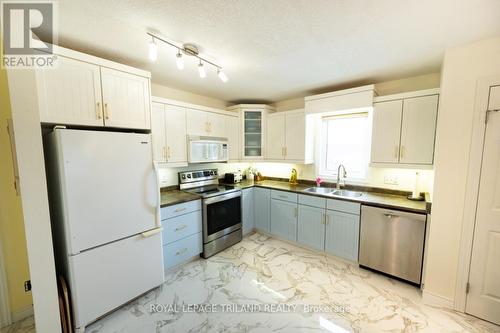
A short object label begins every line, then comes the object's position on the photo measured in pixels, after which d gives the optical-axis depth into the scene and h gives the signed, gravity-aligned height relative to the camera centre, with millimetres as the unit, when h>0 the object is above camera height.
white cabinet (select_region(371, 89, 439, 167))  2221 +273
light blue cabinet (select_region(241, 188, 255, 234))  3311 -987
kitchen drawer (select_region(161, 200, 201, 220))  2305 -707
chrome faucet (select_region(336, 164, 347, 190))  3066 -362
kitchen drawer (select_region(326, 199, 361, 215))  2484 -699
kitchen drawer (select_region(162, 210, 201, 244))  2332 -927
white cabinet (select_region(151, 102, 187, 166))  2525 +234
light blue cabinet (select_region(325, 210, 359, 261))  2521 -1082
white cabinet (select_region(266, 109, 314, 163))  3238 +241
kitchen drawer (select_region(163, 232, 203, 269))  2363 -1228
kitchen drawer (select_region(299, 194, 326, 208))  2764 -701
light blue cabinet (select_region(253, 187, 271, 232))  3357 -972
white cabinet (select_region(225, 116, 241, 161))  3435 +267
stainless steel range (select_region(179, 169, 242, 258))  2736 -840
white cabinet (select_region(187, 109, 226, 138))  2883 +426
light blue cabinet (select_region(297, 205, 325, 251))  2799 -1092
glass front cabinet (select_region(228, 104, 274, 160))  3568 +403
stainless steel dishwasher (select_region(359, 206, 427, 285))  2102 -1007
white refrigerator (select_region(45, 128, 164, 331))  1548 -544
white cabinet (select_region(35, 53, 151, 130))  1547 +489
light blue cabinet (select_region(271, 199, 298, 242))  3076 -1071
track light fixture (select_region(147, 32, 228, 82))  1568 +898
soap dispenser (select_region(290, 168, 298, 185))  3619 -472
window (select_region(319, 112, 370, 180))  2980 +116
